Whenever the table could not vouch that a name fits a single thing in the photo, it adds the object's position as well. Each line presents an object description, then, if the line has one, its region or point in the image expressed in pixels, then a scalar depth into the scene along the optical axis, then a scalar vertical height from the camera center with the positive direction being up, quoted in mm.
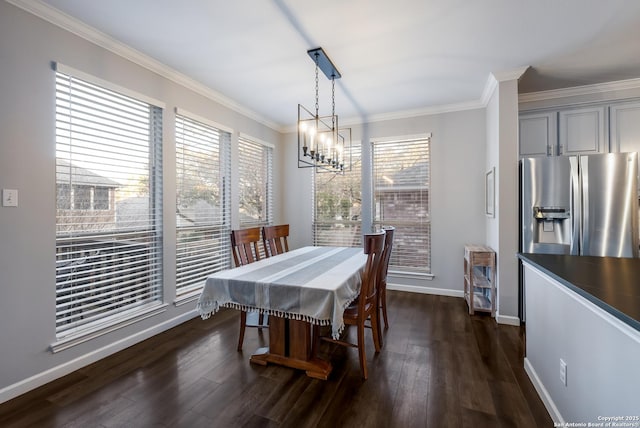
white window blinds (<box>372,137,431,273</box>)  4176 +242
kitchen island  1039 -564
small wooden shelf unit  3246 -786
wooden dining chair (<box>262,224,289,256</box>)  3172 -268
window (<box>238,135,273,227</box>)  4125 +492
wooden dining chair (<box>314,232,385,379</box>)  2088 -658
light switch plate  1872 +107
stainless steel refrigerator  2723 +90
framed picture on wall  3317 +246
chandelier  2527 +706
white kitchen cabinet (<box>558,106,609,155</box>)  3277 +959
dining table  1860 -574
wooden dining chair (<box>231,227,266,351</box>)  2529 -323
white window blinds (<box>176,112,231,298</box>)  3164 +148
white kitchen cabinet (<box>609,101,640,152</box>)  3168 +966
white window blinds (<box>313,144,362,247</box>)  4566 +115
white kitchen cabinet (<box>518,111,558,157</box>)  3439 +962
